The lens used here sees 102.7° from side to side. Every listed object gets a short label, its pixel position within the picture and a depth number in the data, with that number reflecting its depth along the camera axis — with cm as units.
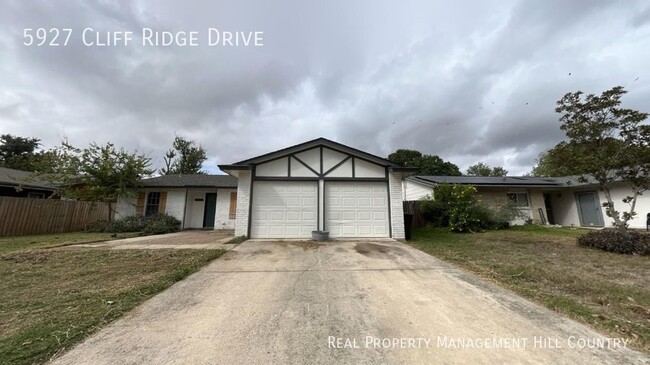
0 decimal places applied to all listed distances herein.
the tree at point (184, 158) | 3325
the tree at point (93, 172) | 1281
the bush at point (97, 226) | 1328
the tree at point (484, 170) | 4381
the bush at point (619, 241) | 691
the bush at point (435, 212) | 1375
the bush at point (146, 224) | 1274
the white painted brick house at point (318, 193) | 972
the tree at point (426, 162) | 3497
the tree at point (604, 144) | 761
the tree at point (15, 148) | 2795
